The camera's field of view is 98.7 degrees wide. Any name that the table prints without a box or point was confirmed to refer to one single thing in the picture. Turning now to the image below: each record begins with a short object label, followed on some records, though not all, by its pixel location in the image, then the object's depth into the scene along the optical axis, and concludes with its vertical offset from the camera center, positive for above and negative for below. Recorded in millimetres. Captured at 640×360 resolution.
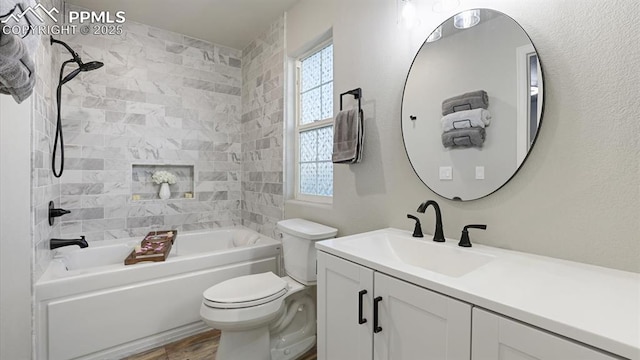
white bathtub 1709 -838
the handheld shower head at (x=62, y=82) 2098 +740
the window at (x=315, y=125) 2277 +445
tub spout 2049 -502
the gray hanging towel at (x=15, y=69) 672 +294
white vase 2887 -161
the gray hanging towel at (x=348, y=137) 1761 +264
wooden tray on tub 2050 -578
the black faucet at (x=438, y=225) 1312 -232
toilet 1559 -781
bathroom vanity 614 -358
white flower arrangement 2883 -3
